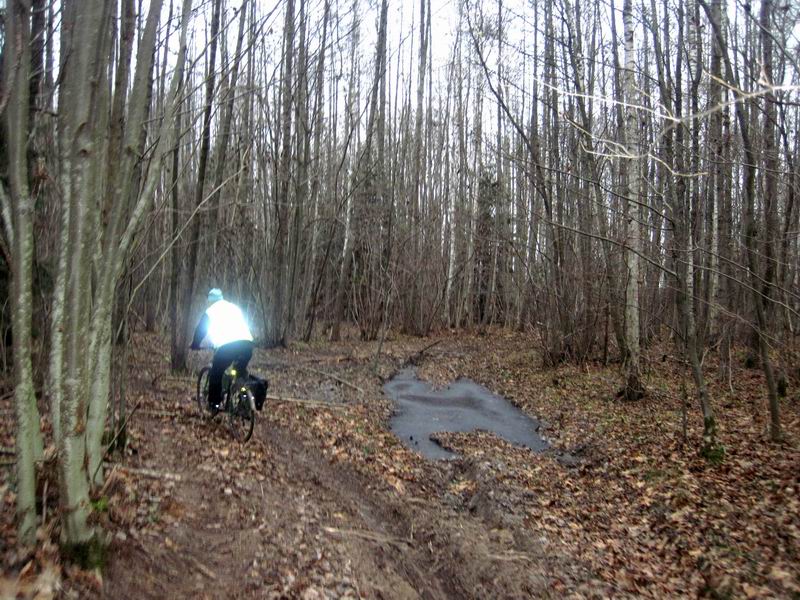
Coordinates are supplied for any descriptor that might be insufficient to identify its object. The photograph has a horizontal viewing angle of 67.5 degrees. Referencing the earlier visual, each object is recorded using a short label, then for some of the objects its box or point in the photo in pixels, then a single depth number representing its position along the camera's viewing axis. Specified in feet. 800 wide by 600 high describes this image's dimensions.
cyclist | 25.70
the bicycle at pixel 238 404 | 25.03
